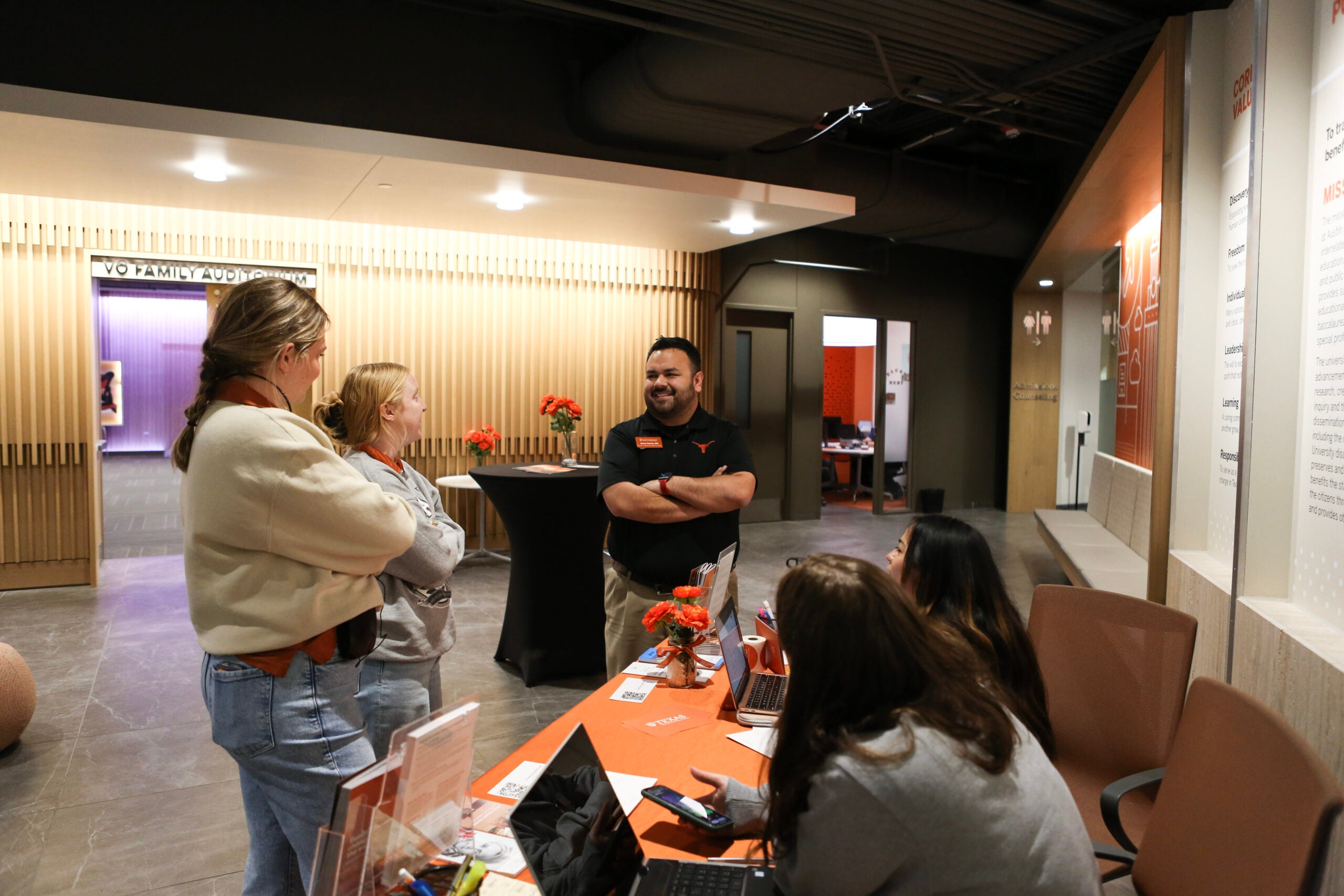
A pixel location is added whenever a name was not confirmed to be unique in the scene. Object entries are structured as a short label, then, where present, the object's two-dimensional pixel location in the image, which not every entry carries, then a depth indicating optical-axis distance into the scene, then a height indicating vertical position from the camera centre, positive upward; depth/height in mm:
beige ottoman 3666 -1336
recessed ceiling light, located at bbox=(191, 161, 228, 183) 5422 +1435
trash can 11047 -1269
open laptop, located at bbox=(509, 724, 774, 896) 1244 -668
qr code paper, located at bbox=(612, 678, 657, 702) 2385 -833
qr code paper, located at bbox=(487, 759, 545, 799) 1763 -814
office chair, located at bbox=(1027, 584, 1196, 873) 2344 -807
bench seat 5539 -1085
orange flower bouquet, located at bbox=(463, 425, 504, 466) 7465 -398
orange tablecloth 1599 -830
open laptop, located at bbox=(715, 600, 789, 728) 2203 -787
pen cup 2613 -781
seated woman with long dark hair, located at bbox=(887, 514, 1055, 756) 1933 -461
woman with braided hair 1456 -309
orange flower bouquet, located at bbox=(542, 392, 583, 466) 6637 -119
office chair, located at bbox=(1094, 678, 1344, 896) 1317 -709
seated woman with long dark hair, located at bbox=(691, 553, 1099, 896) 1133 -502
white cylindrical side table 7602 -813
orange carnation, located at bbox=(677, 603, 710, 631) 2414 -619
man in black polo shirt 3082 -333
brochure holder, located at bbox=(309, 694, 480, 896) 1014 -533
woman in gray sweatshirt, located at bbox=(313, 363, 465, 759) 2193 -435
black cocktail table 4551 -920
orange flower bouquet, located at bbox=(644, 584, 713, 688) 2426 -654
